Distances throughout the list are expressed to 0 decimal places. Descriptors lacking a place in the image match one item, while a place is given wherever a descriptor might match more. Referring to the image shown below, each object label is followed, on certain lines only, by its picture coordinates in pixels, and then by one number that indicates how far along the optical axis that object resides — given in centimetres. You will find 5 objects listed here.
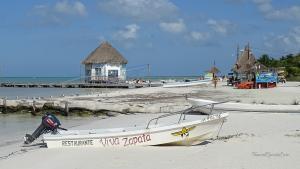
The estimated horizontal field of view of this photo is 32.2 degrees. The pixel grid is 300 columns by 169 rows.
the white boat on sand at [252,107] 2212
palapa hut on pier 6481
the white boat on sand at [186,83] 5837
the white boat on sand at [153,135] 1362
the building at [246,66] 5472
